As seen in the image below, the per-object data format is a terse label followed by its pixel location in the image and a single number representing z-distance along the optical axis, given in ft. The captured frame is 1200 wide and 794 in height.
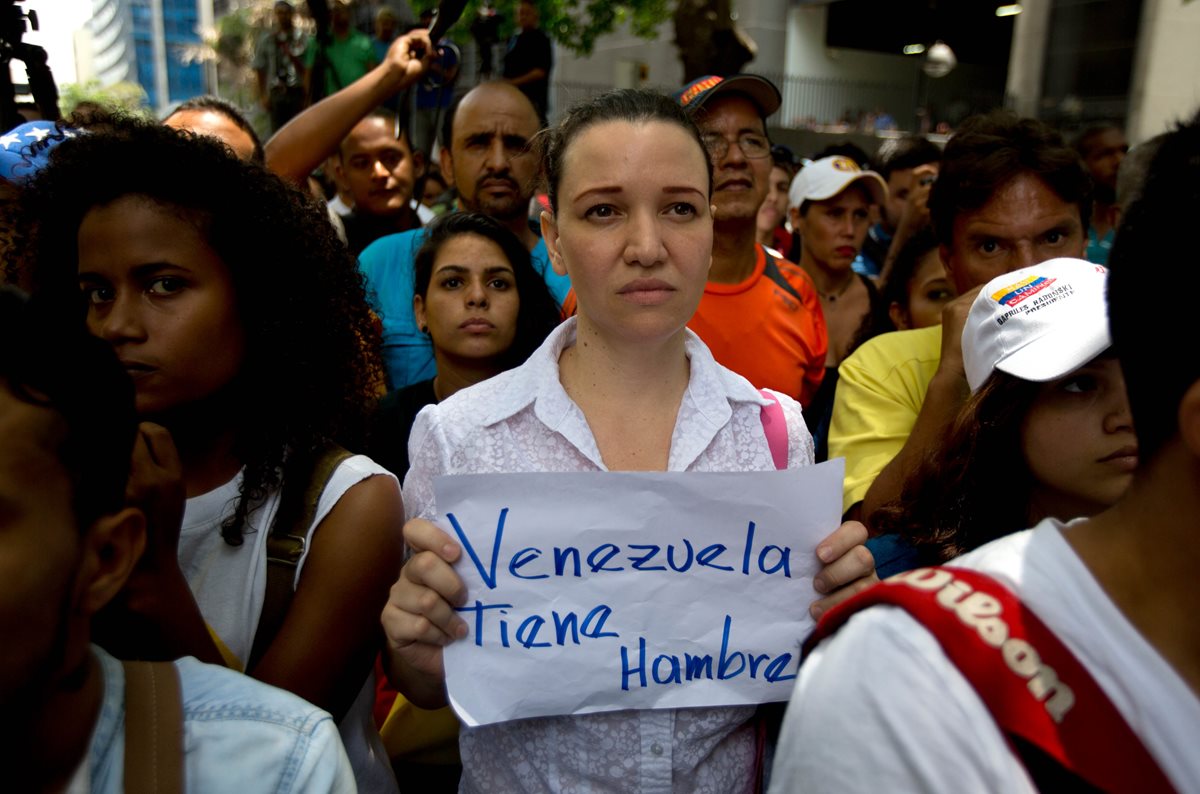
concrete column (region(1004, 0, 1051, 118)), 58.39
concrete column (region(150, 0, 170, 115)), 239.71
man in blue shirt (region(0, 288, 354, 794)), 3.21
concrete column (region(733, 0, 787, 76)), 75.41
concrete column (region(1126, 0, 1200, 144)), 48.37
